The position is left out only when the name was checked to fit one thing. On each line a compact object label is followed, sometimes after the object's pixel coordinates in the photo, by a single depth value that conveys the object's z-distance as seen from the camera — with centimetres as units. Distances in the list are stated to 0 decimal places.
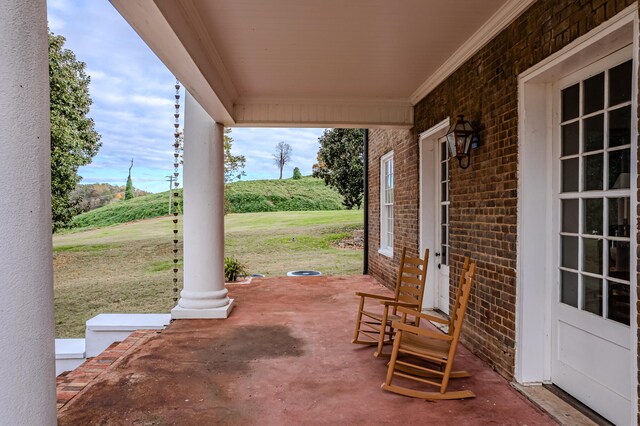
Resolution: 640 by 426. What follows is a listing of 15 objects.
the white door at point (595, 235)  249
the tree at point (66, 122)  934
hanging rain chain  581
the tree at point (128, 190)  2156
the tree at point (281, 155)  3300
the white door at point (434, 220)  566
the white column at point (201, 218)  552
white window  799
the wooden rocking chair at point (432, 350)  304
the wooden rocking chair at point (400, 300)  407
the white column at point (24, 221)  134
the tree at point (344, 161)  1388
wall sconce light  403
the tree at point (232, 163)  1262
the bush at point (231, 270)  814
